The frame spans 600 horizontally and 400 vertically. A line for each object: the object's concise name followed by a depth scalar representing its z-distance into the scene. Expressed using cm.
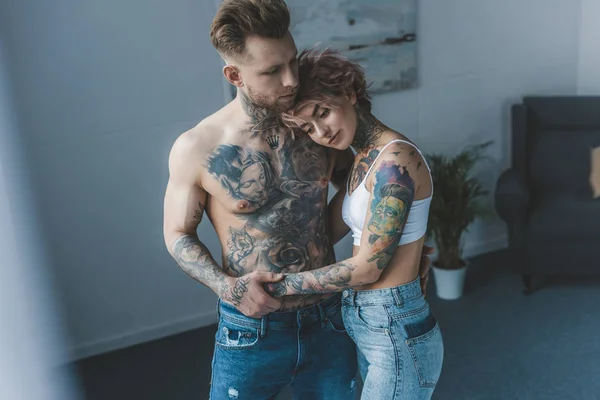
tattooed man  175
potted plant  381
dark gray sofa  376
